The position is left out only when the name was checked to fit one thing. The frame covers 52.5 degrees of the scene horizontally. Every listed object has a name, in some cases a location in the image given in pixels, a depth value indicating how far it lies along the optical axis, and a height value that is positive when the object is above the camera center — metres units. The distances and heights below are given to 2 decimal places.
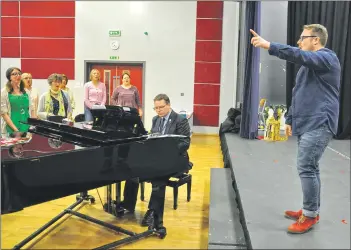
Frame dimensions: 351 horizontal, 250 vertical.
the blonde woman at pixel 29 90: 3.95 -0.09
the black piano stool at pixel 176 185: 2.91 -0.82
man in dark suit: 2.48 -0.41
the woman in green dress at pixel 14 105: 2.92 -0.19
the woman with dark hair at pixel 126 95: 4.95 -0.14
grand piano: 1.70 -0.41
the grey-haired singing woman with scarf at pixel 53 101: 3.52 -0.18
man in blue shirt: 1.53 -0.06
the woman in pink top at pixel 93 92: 4.72 -0.11
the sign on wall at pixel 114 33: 7.04 +1.01
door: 7.16 +0.22
